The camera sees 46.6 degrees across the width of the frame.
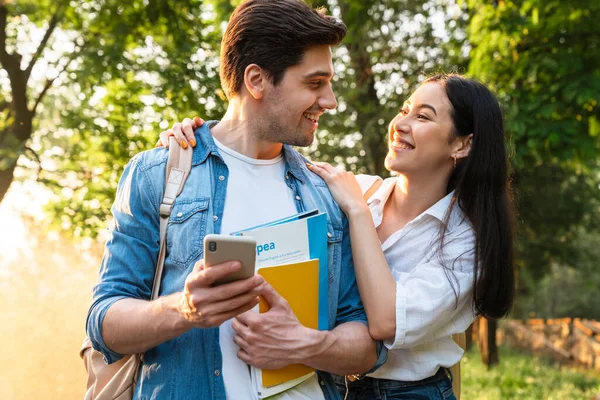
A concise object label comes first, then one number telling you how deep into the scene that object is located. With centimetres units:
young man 209
